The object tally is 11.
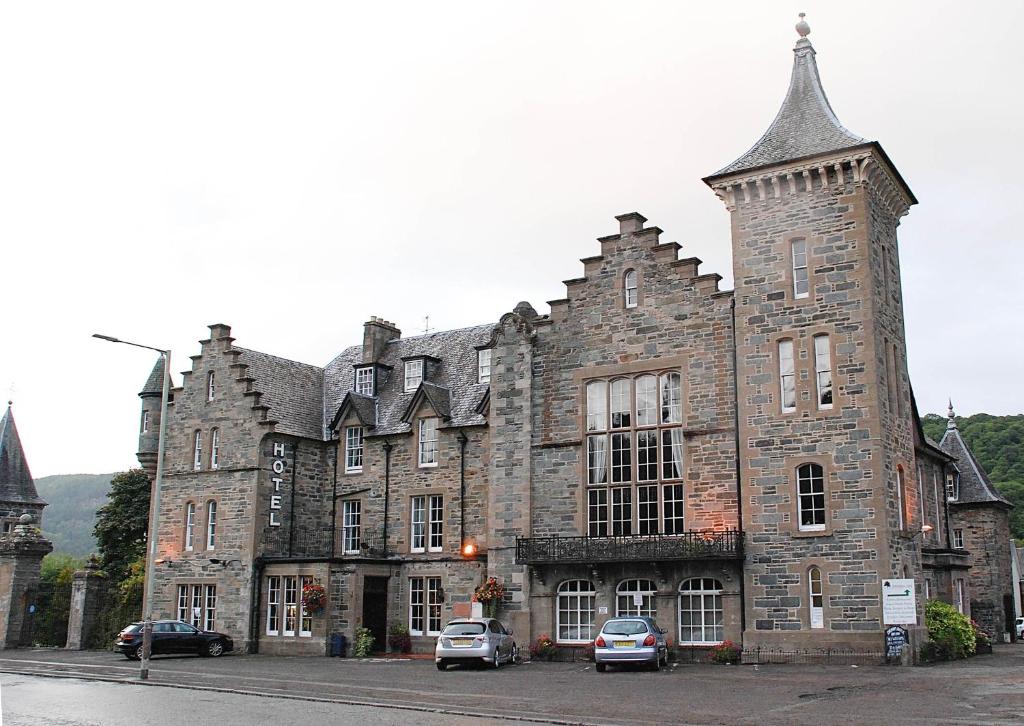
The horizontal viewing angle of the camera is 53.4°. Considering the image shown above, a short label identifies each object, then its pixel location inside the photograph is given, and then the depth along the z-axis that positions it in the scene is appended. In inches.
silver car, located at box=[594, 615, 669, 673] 1016.2
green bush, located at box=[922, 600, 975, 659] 1136.2
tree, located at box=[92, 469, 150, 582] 2098.9
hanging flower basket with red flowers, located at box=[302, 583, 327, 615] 1376.7
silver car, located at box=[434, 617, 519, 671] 1058.7
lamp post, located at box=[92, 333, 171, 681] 981.2
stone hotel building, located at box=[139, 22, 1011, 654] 1125.7
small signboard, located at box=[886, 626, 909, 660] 1029.2
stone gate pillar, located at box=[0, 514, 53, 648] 1681.8
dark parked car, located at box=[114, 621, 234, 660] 1328.7
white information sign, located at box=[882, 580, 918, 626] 1031.6
